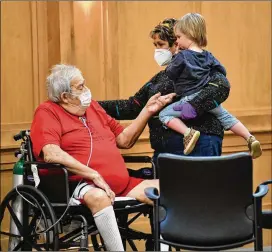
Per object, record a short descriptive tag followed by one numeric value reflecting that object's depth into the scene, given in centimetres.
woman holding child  771
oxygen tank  808
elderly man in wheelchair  763
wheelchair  758
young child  769
